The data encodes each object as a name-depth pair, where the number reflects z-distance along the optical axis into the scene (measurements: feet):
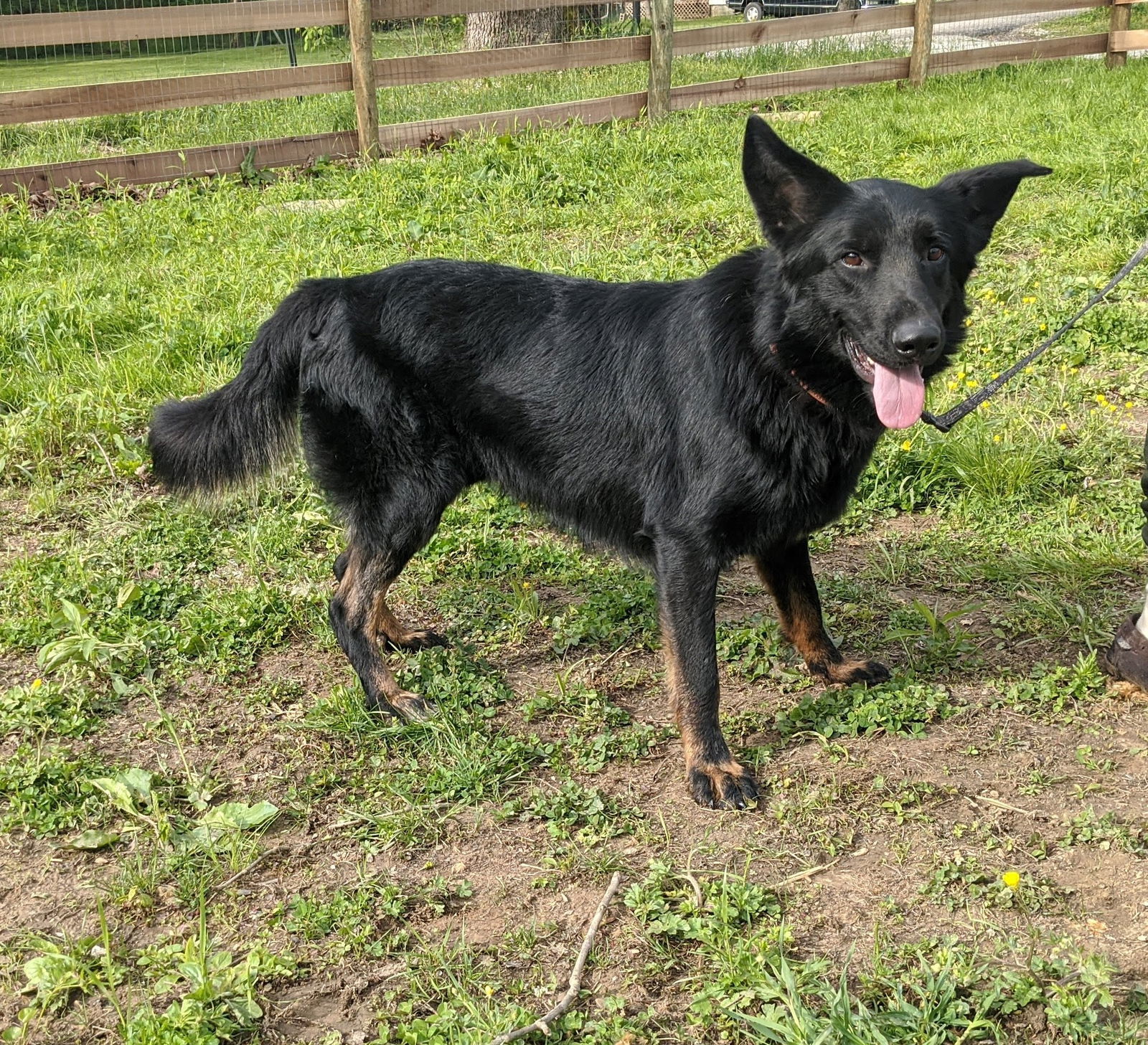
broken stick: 7.58
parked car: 80.79
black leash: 11.54
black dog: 9.64
